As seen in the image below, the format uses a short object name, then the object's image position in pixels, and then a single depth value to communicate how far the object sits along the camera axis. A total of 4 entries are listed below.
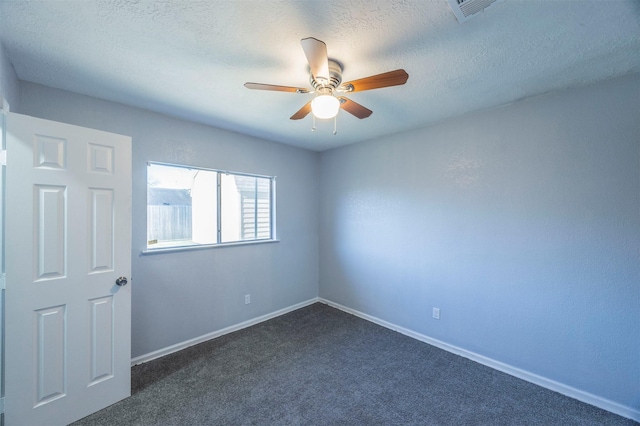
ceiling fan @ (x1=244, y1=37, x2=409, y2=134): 1.33
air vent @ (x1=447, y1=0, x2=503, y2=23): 1.21
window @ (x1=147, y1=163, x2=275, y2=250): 2.65
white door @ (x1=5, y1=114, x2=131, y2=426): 1.60
